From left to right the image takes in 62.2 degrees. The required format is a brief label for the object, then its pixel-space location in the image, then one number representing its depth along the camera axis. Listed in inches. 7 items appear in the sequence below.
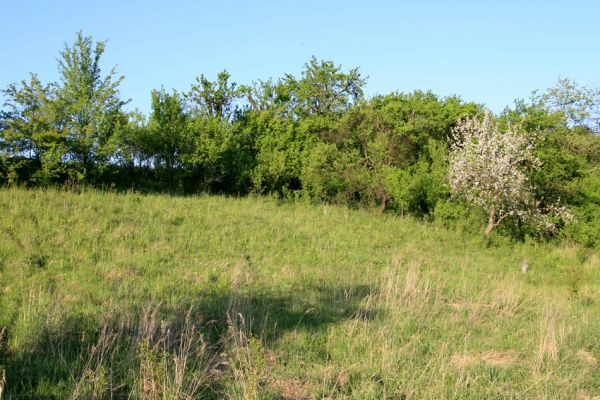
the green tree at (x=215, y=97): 1019.3
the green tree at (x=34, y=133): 708.0
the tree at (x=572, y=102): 1326.3
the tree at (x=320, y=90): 1153.4
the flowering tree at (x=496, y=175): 768.3
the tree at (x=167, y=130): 900.0
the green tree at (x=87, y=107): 738.8
